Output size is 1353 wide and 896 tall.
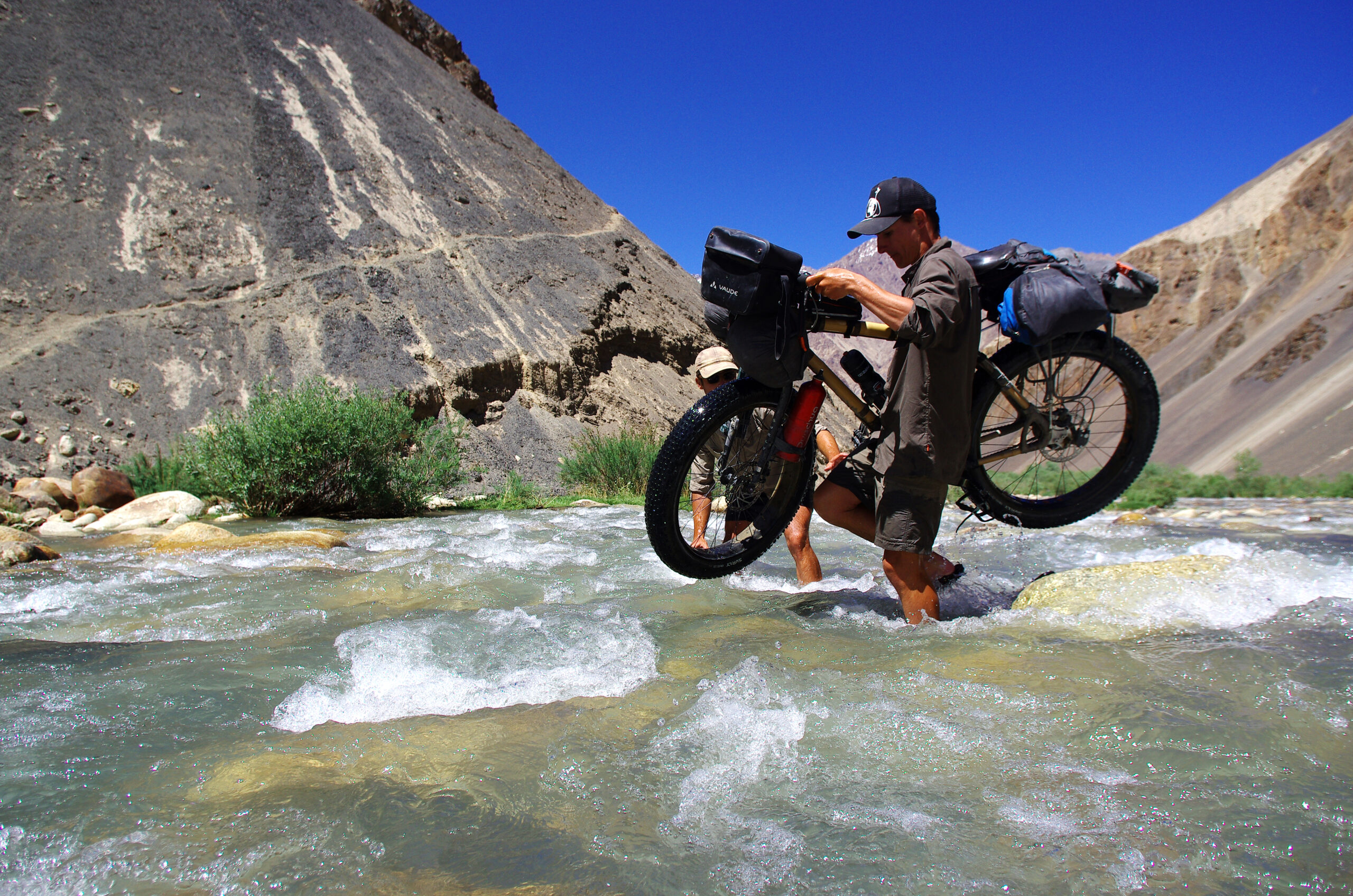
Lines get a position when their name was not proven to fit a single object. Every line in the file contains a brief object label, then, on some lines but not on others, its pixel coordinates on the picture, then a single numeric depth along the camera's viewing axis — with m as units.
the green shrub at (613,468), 12.11
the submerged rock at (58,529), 7.73
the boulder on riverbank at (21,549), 5.00
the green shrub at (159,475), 10.34
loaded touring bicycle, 3.06
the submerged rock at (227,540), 5.71
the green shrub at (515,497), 11.02
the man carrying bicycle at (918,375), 2.91
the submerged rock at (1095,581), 3.26
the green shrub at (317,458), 8.80
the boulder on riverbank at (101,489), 9.29
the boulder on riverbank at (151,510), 8.16
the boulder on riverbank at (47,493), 9.06
